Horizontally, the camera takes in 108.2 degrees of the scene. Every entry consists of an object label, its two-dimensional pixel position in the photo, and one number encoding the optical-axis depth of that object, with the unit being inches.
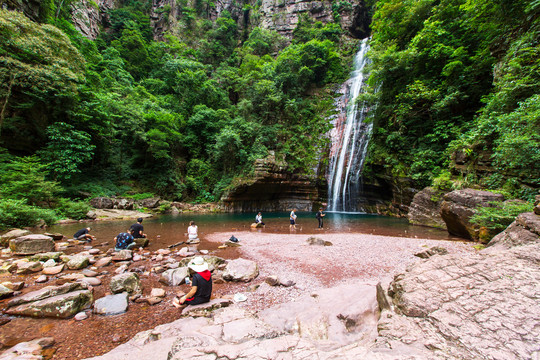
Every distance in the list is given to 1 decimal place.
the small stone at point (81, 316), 143.4
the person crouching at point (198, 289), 154.3
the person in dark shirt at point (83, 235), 348.9
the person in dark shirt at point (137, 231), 338.0
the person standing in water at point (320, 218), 498.4
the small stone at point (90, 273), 210.4
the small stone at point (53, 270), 207.5
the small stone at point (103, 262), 240.7
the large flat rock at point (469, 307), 72.6
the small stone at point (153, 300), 166.1
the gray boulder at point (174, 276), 201.9
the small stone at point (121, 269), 223.9
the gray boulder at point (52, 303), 142.7
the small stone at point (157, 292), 177.2
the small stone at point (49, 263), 220.7
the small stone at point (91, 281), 193.1
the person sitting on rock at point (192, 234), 367.2
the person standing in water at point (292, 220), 527.5
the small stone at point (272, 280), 190.2
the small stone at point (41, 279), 190.7
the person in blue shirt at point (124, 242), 300.8
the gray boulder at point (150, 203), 807.0
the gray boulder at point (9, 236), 280.2
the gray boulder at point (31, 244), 249.9
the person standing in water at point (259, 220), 537.6
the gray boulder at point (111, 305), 151.8
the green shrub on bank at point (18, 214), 357.8
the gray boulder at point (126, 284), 178.2
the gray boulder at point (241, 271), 207.0
